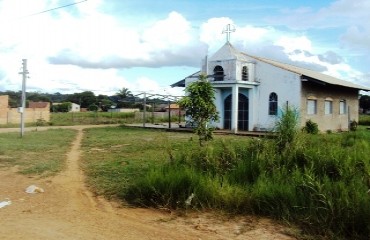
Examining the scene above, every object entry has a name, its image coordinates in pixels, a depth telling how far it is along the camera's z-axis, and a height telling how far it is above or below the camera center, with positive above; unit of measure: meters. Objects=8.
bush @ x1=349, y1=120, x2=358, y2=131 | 33.20 +0.00
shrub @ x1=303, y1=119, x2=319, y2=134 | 26.26 -0.09
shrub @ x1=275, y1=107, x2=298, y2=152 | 9.37 -0.11
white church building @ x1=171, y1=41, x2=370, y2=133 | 26.80 +2.11
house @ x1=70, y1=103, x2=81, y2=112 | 90.03 +3.14
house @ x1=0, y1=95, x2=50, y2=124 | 39.72 +0.73
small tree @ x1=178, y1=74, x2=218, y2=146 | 12.31 +0.52
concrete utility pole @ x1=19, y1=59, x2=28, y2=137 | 22.44 +2.42
